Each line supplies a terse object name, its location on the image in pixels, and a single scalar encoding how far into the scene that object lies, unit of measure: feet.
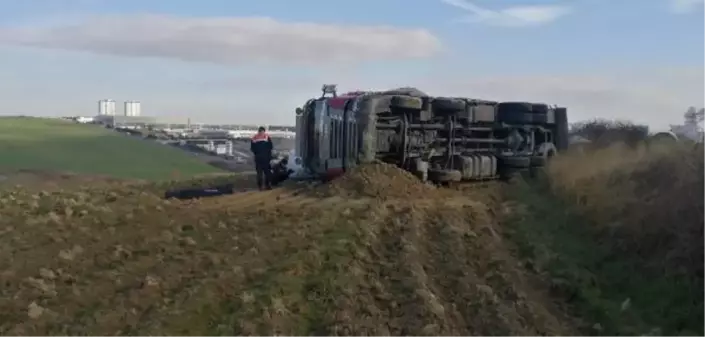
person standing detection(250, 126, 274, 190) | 68.95
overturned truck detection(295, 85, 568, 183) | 58.34
